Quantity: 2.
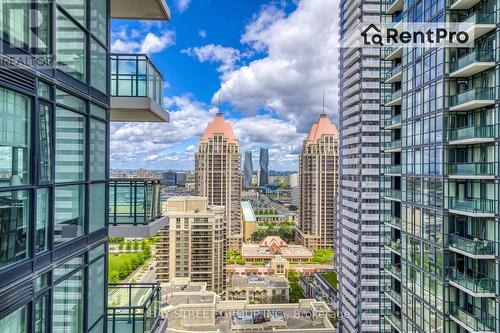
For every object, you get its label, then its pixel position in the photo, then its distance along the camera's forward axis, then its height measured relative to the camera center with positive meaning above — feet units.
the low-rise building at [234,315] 94.38 -41.26
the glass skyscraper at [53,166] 10.51 +0.09
